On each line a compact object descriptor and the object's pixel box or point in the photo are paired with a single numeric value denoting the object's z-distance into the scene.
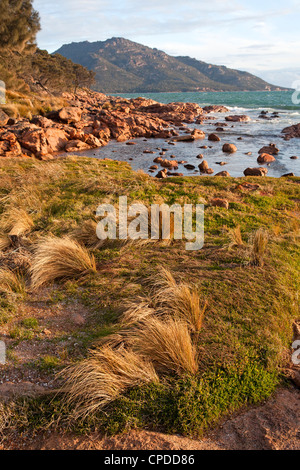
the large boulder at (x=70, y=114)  26.22
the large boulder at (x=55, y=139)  20.31
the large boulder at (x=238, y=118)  44.74
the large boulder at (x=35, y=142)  18.53
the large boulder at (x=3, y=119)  19.33
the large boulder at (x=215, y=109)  61.73
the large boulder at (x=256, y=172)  15.54
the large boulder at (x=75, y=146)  21.62
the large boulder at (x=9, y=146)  16.94
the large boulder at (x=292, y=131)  28.94
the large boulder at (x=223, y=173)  15.20
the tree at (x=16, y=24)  29.64
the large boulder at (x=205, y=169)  16.53
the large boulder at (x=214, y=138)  27.61
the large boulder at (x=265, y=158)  19.17
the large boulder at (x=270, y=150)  21.68
